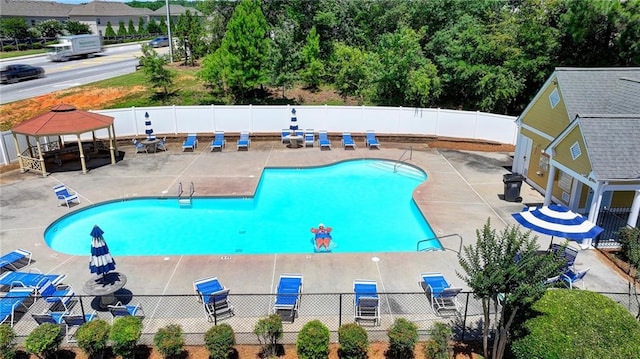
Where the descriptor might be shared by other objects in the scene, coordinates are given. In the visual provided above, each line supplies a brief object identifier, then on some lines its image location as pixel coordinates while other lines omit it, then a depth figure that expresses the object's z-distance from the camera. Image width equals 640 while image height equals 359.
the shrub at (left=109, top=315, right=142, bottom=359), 9.91
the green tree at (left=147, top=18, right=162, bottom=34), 86.84
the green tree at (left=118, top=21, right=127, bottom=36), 79.44
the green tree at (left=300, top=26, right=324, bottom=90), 34.56
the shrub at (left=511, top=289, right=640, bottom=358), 9.14
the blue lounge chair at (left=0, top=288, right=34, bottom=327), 11.27
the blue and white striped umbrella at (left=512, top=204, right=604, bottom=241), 12.92
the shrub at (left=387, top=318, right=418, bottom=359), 10.09
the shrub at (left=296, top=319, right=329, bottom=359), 9.91
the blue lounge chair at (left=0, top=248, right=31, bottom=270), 13.70
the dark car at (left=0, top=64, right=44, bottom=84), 40.47
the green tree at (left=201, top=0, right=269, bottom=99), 29.75
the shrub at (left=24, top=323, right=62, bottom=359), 9.86
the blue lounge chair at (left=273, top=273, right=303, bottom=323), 11.45
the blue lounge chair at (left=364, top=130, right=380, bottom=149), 26.81
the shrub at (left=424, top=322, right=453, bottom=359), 10.21
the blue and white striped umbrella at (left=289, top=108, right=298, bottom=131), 27.11
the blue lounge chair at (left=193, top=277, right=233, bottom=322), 11.45
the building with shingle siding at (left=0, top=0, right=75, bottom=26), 76.56
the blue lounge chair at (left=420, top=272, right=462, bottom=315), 11.90
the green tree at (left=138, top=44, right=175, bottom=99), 31.91
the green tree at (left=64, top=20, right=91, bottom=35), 73.00
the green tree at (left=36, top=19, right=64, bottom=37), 72.06
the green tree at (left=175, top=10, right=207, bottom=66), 44.22
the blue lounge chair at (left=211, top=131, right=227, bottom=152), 26.22
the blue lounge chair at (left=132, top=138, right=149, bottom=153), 25.77
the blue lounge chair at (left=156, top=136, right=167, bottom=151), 26.25
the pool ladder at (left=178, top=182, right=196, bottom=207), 19.72
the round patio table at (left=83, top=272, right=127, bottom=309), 11.68
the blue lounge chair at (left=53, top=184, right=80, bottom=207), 18.53
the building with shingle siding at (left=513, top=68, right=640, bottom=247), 15.12
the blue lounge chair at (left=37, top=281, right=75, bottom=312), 11.74
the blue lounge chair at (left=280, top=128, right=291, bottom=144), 27.47
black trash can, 18.80
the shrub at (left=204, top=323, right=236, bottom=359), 10.05
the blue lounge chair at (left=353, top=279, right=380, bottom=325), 11.37
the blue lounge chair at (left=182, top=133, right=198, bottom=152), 26.16
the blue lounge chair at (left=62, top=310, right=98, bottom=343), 10.90
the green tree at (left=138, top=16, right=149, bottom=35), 84.15
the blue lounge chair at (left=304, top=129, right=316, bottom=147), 27.26
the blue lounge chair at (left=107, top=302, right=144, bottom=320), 11.30
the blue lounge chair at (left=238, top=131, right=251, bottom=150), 26.39
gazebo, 20.86
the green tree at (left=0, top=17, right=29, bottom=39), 64.56
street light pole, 41.12
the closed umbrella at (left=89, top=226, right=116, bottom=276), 11.44
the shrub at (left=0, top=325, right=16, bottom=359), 9.88
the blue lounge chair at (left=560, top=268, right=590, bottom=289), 12.72
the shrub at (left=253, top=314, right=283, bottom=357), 10.23
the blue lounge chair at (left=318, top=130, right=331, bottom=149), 26.70
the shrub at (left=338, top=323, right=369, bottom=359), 9.95
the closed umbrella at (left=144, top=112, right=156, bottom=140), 25.34
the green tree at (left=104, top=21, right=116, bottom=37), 78.38
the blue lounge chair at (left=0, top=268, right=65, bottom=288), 12.43
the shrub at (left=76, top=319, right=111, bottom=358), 10.01
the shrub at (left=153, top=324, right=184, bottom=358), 10.02
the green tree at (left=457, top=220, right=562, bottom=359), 8.94
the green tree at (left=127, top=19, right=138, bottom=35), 81.38
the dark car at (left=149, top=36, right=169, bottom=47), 64.25
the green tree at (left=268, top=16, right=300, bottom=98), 33.31
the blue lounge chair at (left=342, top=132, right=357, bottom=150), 26.77
